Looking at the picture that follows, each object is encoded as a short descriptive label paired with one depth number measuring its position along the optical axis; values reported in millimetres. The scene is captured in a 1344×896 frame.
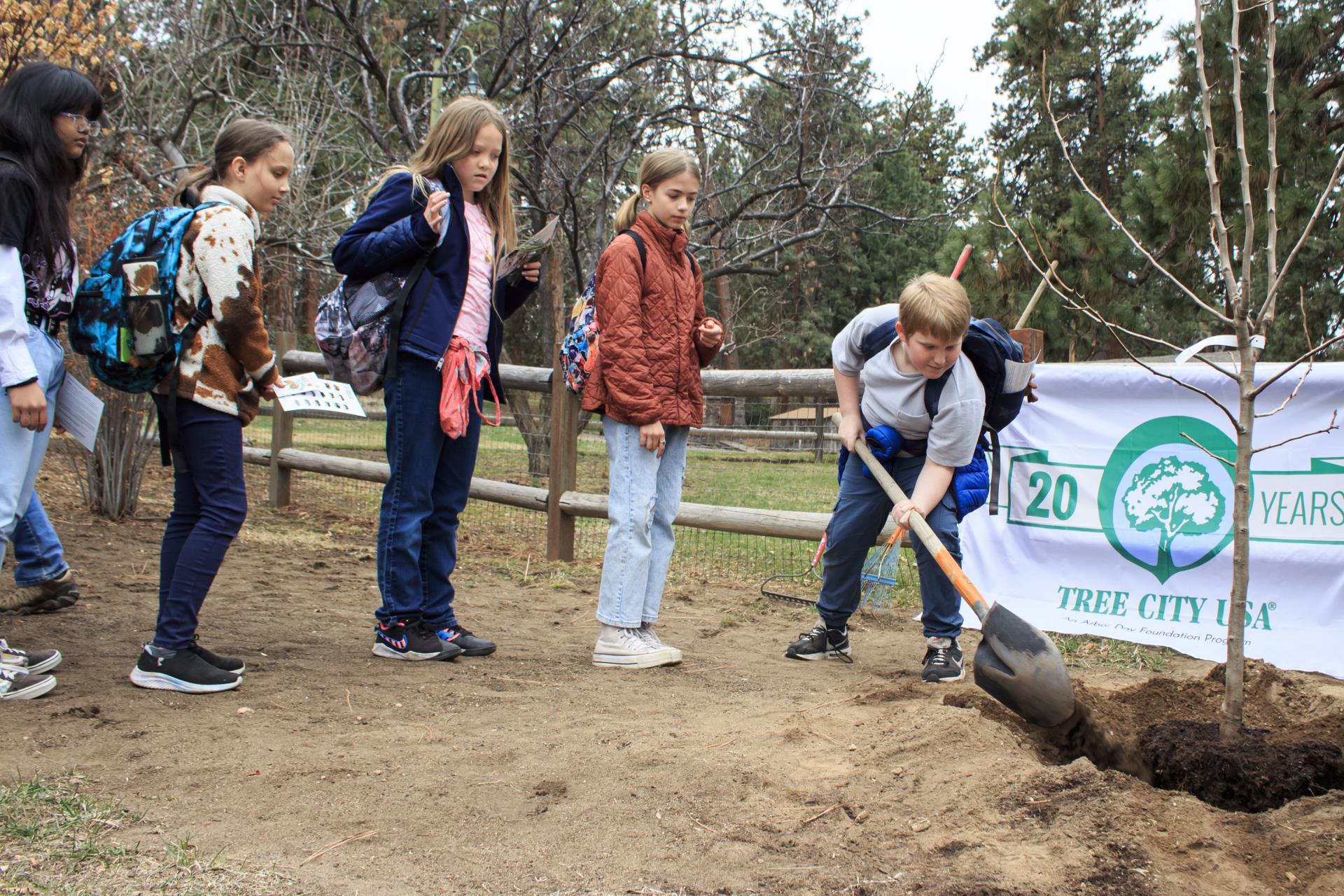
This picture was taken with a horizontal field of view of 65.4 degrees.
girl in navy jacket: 3570
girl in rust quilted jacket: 3652
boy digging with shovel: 3488
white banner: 4129
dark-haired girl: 2912
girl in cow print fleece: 3143
